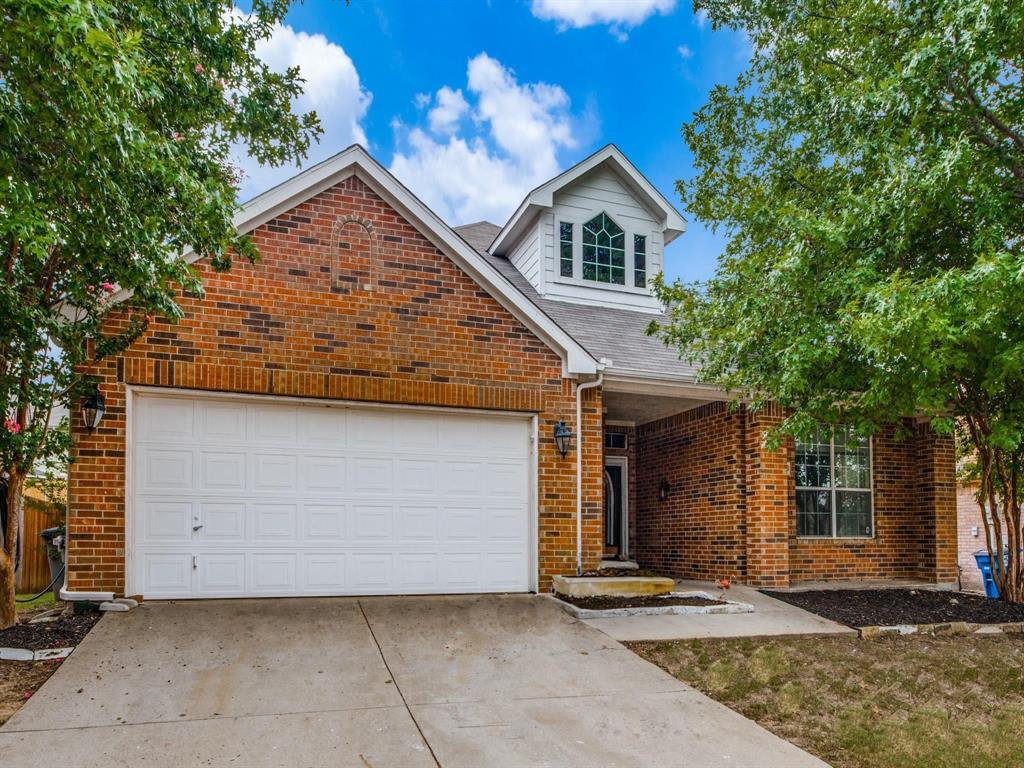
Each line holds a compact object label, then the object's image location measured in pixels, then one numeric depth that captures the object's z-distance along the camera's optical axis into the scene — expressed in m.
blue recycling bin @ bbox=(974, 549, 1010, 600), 12.27
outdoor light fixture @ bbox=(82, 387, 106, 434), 7.30
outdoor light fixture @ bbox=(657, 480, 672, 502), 12.49
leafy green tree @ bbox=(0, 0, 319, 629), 4.52
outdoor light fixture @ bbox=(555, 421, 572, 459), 8.98
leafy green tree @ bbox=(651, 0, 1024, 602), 6.28
